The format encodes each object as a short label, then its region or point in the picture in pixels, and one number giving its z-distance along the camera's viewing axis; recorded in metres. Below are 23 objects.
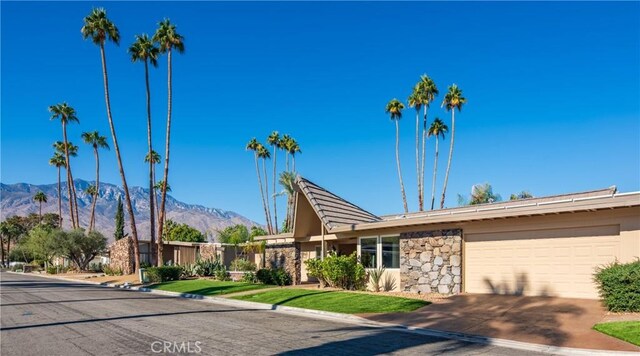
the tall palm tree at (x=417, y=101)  49.03
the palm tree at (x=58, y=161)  76.56
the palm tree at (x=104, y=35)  38.28
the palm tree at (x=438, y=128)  52.12
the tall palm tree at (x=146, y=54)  39.41
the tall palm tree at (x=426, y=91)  48.75
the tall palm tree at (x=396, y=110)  51.78
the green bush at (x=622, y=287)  12.92
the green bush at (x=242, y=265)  38.69
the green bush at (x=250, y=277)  29.52
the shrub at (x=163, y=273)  34.31
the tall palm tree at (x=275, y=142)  70.38
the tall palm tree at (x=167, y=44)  38.91
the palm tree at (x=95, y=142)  69.74
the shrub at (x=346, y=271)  22.67
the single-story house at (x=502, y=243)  15.23
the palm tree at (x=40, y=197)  102.27
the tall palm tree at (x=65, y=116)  62.08
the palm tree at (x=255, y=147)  70.94
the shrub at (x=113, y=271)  47.62
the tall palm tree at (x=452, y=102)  48.06
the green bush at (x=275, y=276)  27.02
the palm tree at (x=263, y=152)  71.50
